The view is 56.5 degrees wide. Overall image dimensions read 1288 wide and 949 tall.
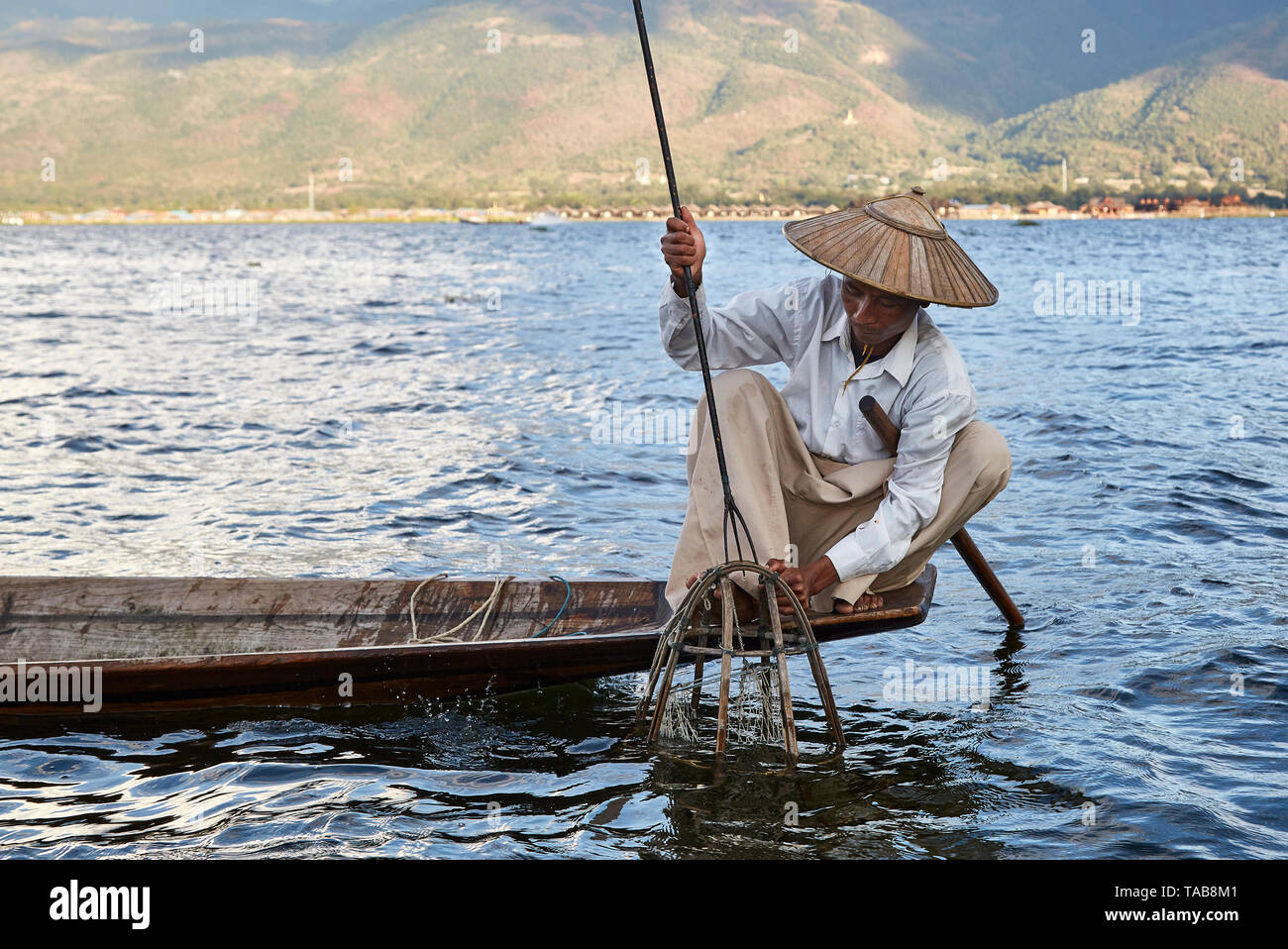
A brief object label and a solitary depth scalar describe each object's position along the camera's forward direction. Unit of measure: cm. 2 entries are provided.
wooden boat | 514
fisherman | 450
